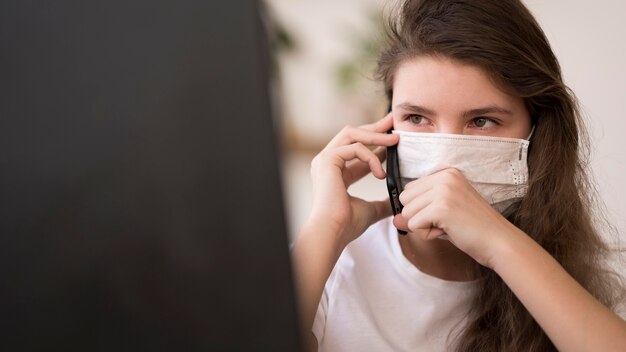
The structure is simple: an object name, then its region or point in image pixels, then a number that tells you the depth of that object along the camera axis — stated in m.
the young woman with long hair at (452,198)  1.17
